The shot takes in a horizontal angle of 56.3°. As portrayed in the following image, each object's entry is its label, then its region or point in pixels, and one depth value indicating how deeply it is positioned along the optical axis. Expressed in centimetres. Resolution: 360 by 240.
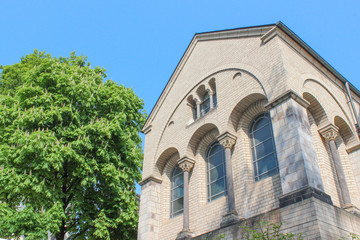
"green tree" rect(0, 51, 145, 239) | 1231
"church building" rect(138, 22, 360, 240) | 903
